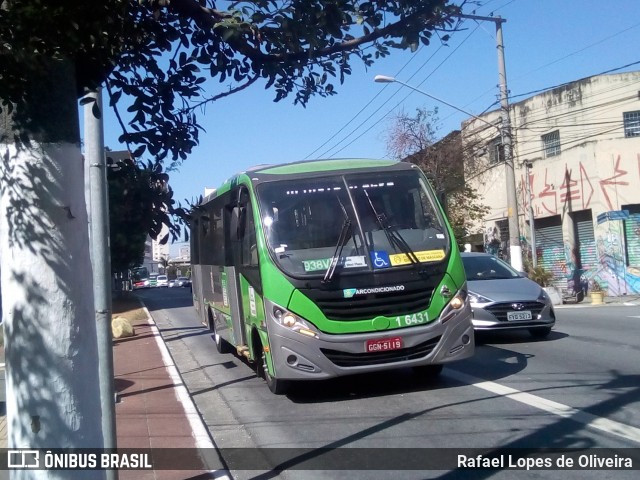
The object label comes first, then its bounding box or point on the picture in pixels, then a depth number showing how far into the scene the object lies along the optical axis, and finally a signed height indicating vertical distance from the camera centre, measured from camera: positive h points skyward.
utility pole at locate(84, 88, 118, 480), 4.89 +0.10
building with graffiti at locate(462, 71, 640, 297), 25.61 +2.53
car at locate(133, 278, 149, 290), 74.07 -1.40
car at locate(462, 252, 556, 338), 12.12 -0.99
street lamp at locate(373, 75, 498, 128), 20.88 +5.22
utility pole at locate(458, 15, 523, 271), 22.61 +2.83
